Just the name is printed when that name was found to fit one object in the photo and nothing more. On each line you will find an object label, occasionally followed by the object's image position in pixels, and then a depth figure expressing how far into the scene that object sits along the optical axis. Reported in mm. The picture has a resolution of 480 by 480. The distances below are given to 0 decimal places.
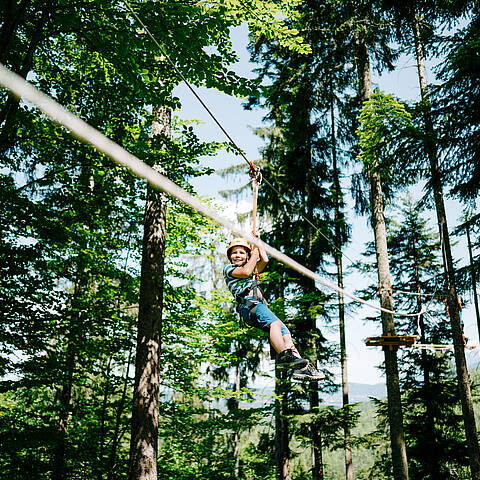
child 4141
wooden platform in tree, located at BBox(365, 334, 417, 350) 8758
